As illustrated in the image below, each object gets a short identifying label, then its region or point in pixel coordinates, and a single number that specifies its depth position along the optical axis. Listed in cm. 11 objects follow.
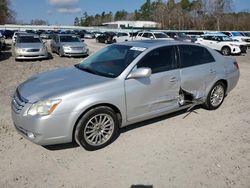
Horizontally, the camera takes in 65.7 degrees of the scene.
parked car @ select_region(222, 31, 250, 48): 1973
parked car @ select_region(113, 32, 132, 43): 2244
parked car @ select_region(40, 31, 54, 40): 3218
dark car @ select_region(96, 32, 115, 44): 2587
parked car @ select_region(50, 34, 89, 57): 1163
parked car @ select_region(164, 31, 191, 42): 2129
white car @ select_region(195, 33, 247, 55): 1446
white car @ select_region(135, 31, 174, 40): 1730
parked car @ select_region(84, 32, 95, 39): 3877
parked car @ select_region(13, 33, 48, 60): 1037
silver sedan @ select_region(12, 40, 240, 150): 278
